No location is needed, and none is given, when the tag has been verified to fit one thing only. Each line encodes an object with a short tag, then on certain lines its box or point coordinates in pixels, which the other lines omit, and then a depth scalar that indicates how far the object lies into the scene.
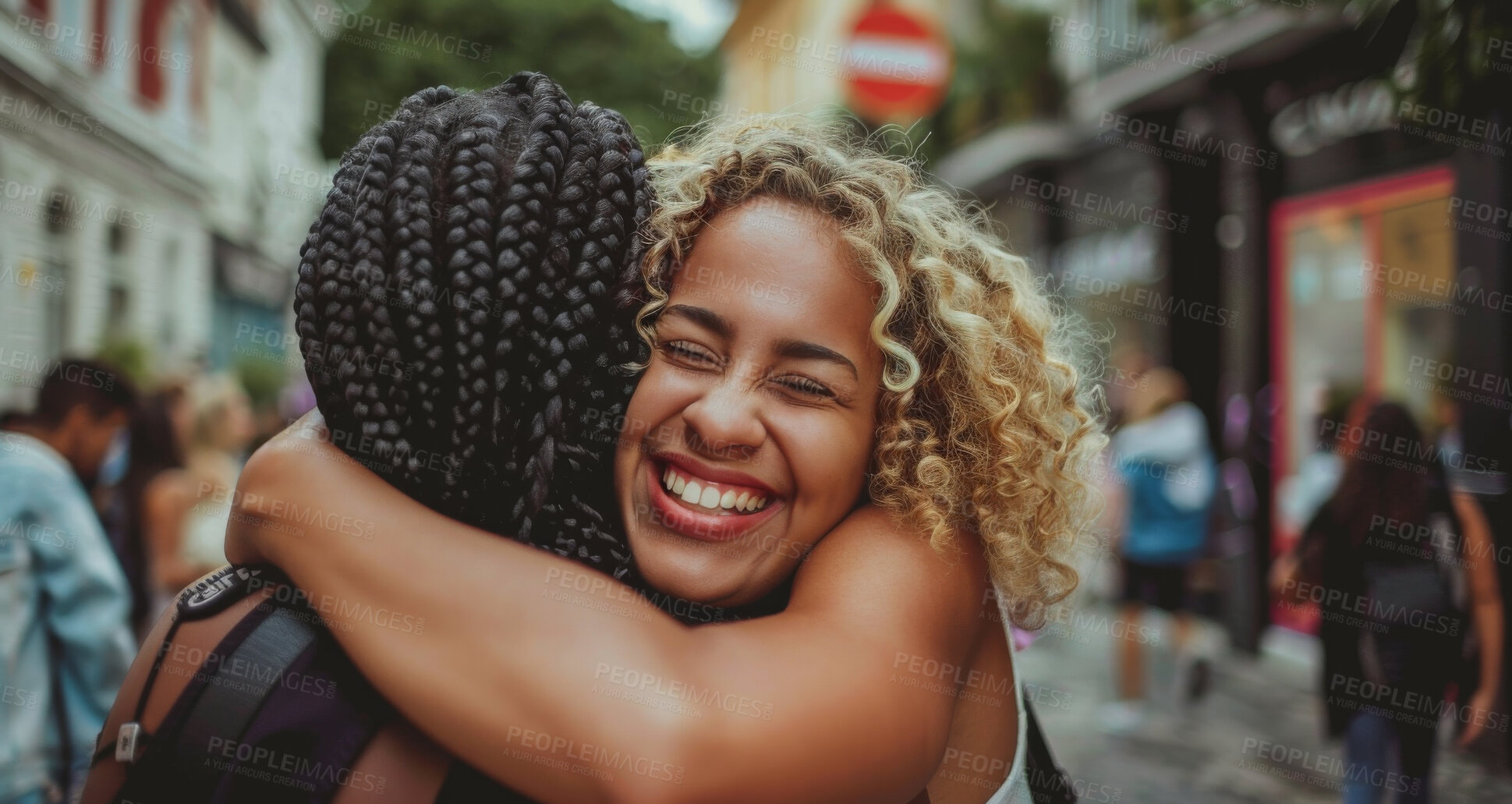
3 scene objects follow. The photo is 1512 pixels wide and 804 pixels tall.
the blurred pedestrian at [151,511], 5.12
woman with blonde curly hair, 1.11
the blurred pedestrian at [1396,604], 4.27
